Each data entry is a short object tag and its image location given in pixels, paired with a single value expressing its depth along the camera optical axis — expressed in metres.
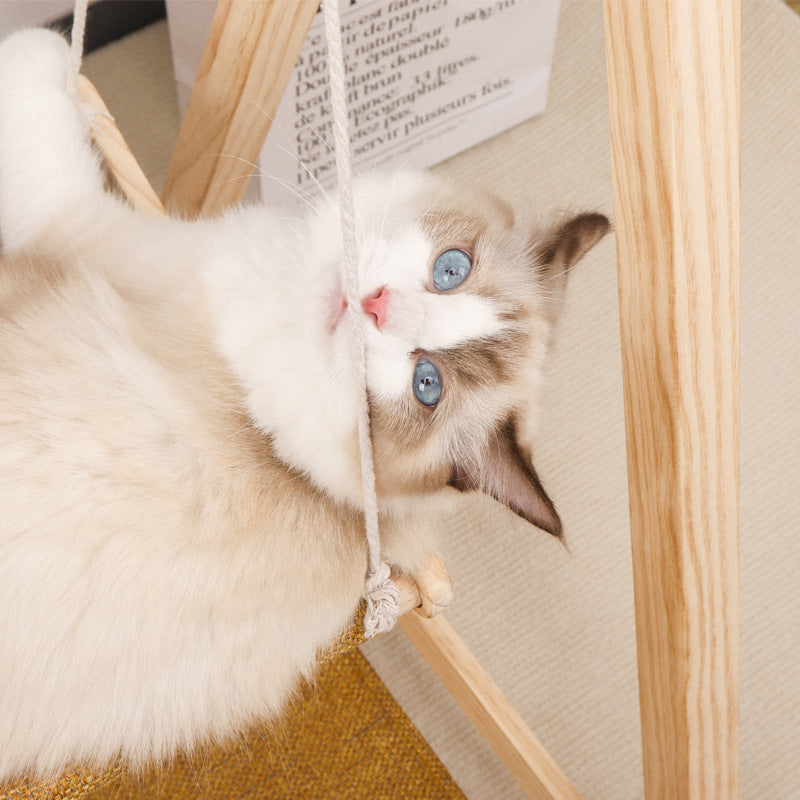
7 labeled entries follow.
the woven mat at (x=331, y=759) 0.64
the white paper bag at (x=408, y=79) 0.66
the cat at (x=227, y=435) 0.44
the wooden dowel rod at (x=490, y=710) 0.59
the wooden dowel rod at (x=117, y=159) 0.54
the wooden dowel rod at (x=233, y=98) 0.55
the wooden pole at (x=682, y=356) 0.38
